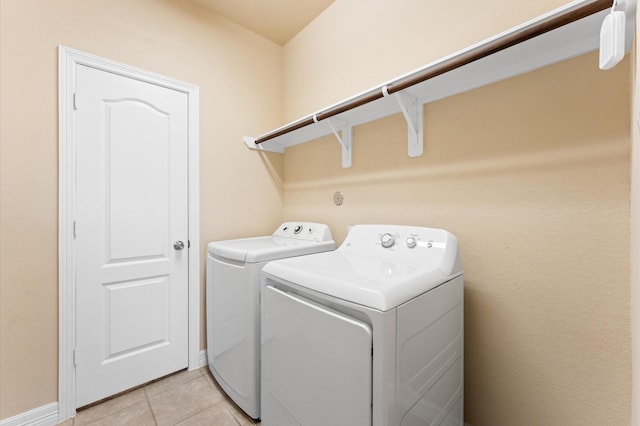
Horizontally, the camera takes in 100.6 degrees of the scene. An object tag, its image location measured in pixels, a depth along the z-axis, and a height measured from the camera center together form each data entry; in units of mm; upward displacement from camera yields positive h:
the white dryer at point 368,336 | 795 -434
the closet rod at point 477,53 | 789 +593
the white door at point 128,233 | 1550 -141
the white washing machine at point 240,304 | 1429 -553
